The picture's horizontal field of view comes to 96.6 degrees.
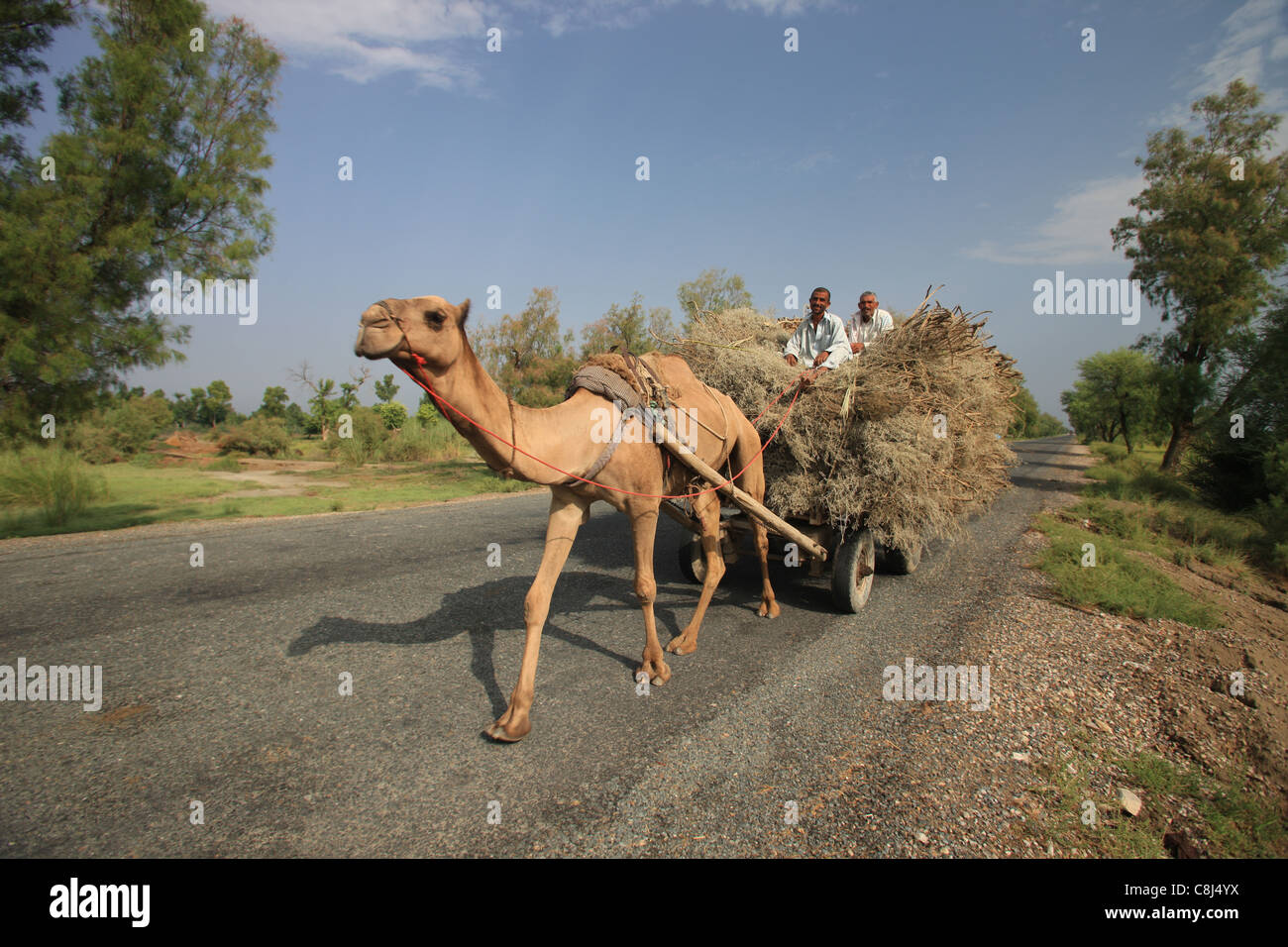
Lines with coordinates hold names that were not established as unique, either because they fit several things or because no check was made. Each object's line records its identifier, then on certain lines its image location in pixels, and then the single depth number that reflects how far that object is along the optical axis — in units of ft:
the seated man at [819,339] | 19.06
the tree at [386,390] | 109.52
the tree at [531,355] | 65.00
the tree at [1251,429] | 37.50
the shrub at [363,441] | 75.20
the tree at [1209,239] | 49.19
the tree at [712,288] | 68.74
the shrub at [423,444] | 80.64
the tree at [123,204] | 26.66
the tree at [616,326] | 58.85
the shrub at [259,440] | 90.12
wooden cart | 15.42
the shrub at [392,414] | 95.56
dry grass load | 16.10
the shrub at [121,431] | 74.90
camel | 7.94
